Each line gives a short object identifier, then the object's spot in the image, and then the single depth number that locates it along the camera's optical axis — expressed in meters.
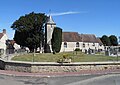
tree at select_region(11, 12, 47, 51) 34.42
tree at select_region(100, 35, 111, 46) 57.15
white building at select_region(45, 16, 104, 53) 35.75
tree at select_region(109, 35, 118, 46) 61.77
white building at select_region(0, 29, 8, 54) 42.15
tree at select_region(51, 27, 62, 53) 30.18
